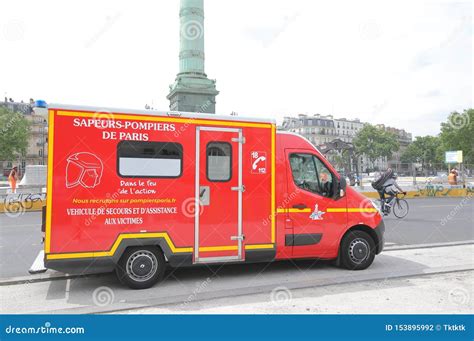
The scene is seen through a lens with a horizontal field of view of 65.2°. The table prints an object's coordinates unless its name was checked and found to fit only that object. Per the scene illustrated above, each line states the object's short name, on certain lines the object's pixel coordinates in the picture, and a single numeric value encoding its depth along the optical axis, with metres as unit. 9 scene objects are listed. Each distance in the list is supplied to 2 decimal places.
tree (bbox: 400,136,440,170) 105.59
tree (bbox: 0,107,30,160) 47.26
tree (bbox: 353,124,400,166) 95.06
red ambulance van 4.76
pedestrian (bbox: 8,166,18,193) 18.11
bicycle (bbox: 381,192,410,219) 12.82
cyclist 12.44
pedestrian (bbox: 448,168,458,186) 24.72
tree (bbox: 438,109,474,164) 63.88
